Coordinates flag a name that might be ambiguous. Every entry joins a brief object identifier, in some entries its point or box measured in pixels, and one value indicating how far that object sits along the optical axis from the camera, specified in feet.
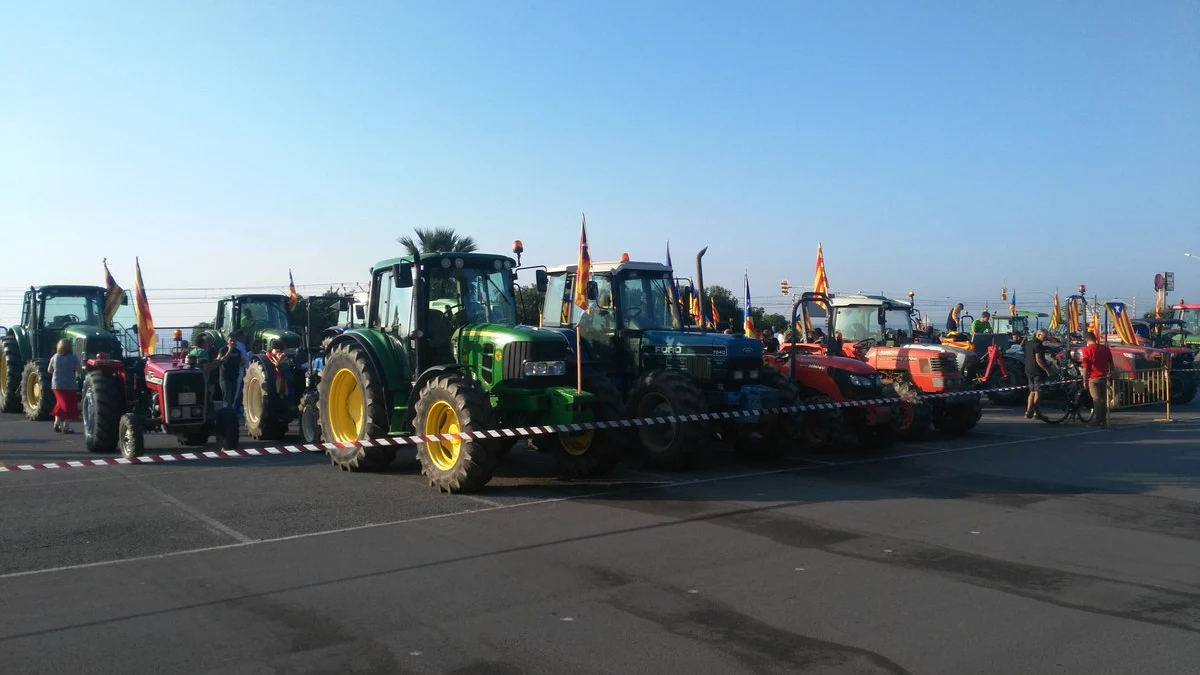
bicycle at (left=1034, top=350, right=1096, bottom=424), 53.67
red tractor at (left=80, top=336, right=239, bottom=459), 39.42
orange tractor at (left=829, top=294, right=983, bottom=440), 46.32
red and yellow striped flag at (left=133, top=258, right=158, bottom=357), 43.73
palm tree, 86.58
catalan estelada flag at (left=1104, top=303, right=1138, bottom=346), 74.02
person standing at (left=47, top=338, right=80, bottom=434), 47.29
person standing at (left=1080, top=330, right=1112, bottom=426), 51.31
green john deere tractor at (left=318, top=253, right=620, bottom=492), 31.09
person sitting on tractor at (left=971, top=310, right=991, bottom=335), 76.84
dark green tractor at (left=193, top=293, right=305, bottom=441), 45.29
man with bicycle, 54.44
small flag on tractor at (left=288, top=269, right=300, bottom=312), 59.29
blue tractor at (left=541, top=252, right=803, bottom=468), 36.58
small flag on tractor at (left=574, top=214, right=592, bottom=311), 35.50
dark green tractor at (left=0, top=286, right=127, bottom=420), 55.06
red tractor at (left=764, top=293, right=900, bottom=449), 40.86
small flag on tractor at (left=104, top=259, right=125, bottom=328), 51.96
